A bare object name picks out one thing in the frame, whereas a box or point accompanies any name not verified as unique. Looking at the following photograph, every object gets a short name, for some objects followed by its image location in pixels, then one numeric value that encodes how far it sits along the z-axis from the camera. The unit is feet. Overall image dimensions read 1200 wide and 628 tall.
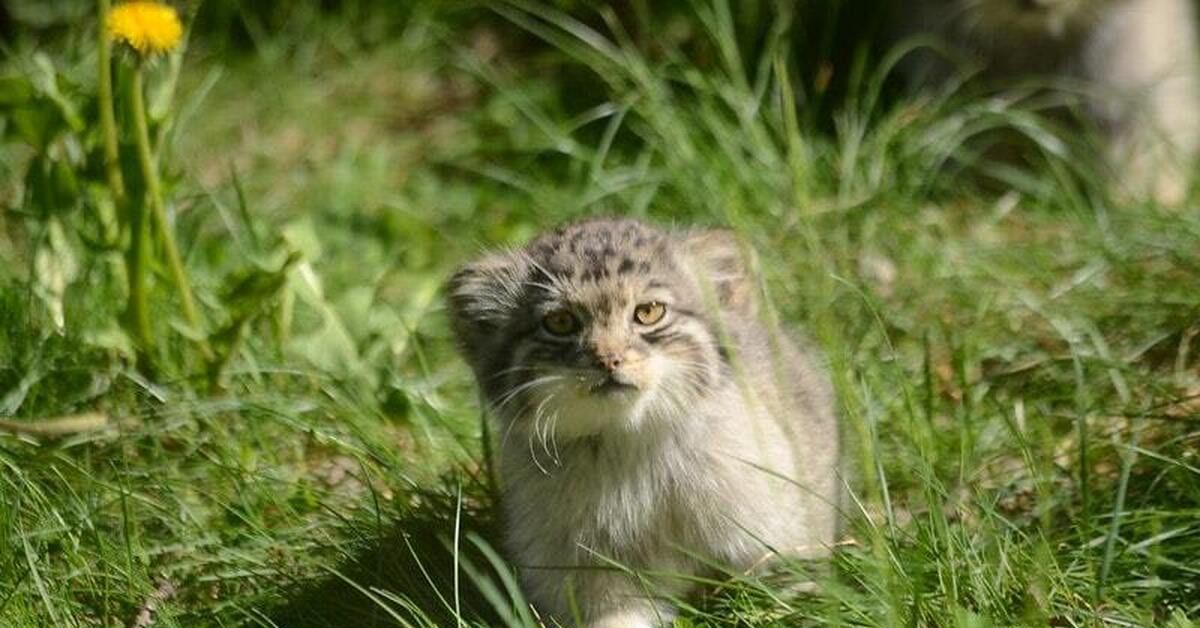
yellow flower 28.58
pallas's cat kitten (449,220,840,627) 25.11
